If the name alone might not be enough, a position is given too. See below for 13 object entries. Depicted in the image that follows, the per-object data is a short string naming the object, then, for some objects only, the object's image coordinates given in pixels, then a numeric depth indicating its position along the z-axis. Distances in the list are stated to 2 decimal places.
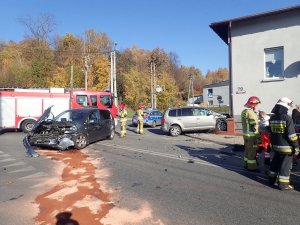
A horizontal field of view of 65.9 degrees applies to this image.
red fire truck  13.03
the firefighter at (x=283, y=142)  4.42
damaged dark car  8.30
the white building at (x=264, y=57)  10.16
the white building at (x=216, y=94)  50.20
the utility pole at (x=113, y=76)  24.07
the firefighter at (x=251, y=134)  5.63
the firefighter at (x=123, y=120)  11.84
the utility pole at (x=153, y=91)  30.84
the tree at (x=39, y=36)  42.51
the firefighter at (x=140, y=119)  12.69
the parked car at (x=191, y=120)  12.19
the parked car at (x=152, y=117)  17.09
